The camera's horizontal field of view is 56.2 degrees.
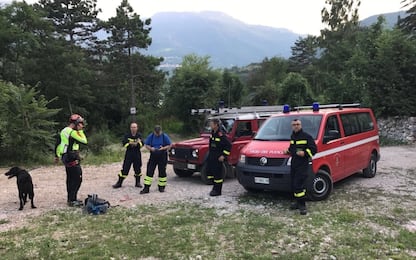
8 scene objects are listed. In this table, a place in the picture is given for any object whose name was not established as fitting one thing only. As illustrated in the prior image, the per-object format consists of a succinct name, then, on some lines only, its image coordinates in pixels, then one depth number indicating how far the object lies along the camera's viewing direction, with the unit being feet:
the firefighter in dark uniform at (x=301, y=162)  22.99
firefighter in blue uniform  29.94
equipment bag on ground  24.07
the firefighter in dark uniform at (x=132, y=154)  31.27
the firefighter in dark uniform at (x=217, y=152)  28.17
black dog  25.41
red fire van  24.99
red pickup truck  33.58
